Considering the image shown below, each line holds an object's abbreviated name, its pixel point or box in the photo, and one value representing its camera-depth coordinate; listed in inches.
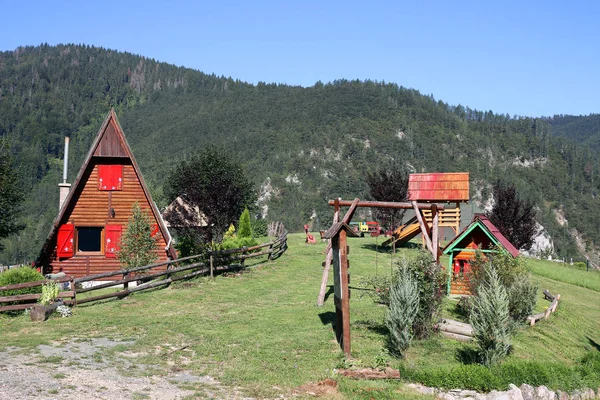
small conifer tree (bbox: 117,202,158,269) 957.8
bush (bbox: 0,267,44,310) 716.0
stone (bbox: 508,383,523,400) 487.5
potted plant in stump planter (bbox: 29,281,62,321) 668.1
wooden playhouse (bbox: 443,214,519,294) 890.7
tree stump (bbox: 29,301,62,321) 667.4
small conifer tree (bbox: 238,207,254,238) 1539.1
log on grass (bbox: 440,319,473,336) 639.8
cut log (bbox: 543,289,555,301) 1017.5
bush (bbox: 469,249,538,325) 737.6
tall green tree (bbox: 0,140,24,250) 1274.6
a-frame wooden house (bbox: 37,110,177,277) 1098.7
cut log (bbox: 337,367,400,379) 497.7
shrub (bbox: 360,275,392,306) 635.2
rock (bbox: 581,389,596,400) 555.6
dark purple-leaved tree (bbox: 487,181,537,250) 1632.6
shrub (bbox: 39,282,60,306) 705.6
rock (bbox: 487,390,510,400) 481.1
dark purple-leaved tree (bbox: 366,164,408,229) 1507.1
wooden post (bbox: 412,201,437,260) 781.3
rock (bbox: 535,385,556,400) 513.0
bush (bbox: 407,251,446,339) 617.9
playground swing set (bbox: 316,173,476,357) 572.4
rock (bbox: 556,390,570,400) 530.6
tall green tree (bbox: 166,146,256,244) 1031.0
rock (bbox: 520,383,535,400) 500.4
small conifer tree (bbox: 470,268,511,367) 551.5
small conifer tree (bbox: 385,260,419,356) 558.9
